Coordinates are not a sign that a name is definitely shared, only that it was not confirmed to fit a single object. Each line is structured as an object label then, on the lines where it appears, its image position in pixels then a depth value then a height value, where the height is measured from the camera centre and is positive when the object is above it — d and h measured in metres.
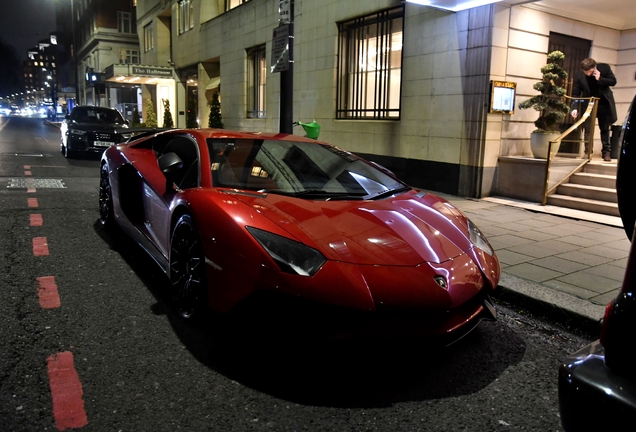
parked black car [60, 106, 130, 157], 13.69 -0.29
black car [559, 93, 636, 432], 1.40 -0.68
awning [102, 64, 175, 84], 25.97 +2.64
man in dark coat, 9.04 +0.76
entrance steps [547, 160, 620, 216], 7.66 -0.88
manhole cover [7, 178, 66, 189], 8.89 -1.11
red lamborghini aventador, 2.63 -0.65
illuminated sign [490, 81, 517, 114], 8.62 +0.60
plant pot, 8.50 -0.15
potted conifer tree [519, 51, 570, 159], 8.42 +0.48
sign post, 8.12 +1.14
